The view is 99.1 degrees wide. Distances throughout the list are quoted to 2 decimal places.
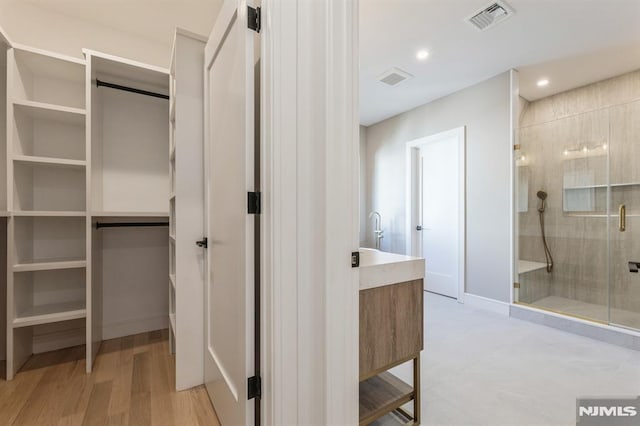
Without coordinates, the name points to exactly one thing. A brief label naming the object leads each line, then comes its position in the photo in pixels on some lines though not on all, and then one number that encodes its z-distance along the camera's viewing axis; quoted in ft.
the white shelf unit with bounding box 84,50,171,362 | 7.30
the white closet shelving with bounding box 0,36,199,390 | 5.52
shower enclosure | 8.62
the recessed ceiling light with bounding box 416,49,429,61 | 8.59
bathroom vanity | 3.81
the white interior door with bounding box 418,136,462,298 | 11.86
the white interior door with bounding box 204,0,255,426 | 3.47
